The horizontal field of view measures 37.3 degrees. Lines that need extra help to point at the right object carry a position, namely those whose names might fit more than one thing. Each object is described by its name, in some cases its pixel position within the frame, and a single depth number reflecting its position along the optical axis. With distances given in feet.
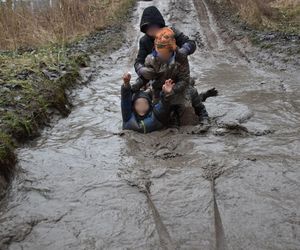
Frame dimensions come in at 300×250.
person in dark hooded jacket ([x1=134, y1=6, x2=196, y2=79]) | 19.61
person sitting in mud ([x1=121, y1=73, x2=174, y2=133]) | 19.49
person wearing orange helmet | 19.04
